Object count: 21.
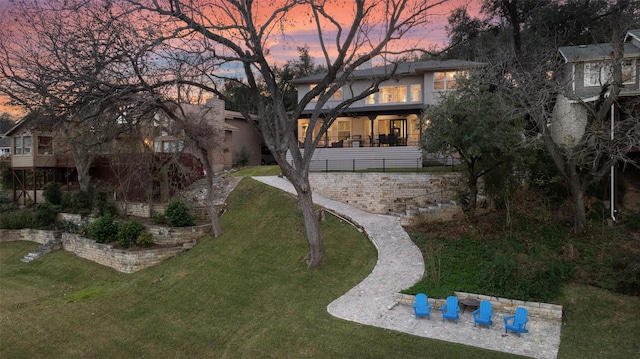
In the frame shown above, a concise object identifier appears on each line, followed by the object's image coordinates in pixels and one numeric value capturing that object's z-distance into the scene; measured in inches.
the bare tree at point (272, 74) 445.1
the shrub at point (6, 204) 1078.4
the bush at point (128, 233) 755.4
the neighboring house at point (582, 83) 684.7
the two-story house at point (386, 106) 1072.8
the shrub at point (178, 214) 784.9
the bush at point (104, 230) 791.7
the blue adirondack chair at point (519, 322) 344.2
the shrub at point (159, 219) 856.9
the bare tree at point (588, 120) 461.7
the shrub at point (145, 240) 748.6
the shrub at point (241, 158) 1370.6
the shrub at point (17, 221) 972.3
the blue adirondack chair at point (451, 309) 373.4
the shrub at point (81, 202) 987.0
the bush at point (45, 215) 958.4
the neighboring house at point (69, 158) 960.3
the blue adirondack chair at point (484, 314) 361.2
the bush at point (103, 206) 923.6
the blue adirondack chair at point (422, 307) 385.7
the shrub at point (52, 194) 1056.2
